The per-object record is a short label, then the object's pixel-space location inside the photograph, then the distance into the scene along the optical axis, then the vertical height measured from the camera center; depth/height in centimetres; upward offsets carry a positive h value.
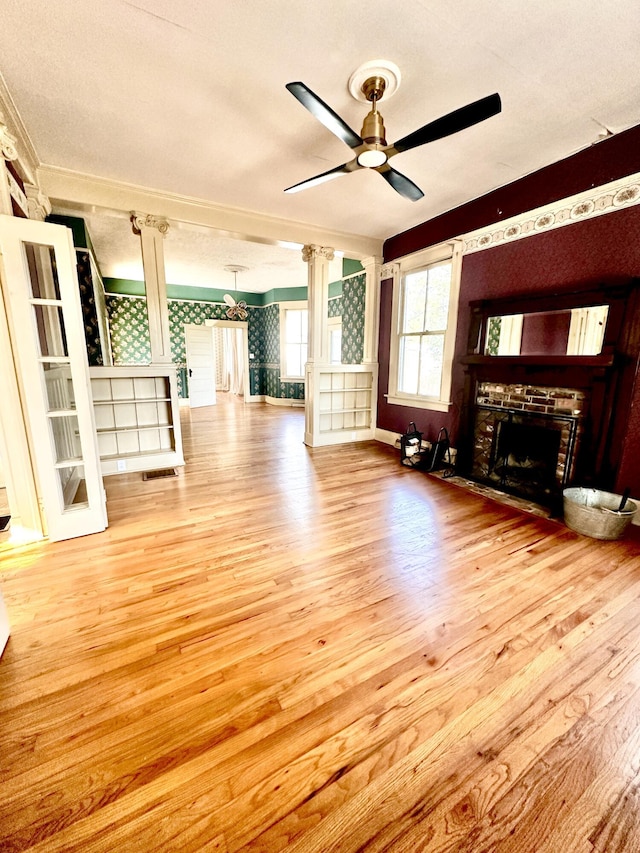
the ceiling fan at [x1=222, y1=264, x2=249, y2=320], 827 +117
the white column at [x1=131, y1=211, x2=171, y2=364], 361 +82
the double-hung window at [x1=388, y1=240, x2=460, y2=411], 406 +37
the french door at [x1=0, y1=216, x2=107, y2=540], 209 -12
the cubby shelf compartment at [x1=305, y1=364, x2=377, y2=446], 498 -72
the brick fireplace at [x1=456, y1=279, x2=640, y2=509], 262 -39
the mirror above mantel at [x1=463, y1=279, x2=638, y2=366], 262 +29
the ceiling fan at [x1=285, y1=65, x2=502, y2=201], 174 +127
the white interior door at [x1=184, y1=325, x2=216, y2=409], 855 -18
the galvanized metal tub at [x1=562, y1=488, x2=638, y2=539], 246 -114
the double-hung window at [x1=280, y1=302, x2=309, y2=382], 870 +40
